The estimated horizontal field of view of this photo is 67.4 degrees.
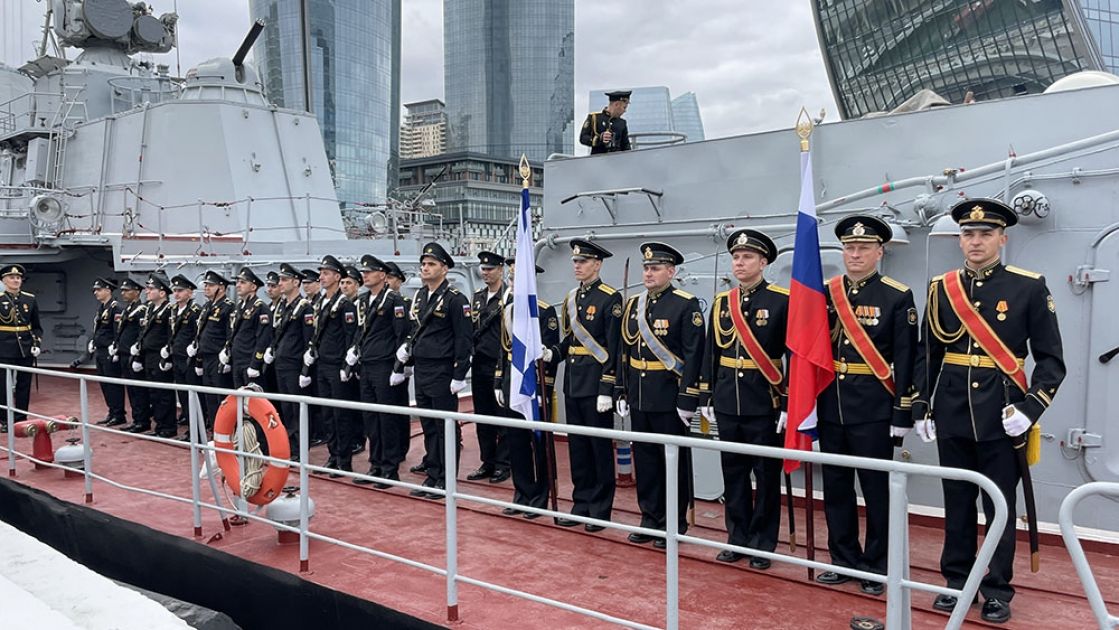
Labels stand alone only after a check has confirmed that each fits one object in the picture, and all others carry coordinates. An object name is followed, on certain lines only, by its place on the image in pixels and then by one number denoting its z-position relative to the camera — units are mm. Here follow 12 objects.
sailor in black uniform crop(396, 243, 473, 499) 5695
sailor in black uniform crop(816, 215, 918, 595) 3650
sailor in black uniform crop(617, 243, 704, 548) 4438
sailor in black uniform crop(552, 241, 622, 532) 4754
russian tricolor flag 3686
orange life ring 4238
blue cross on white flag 4609
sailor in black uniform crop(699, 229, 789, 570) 4055
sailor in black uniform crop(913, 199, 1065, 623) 3195
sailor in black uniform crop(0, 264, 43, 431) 8466
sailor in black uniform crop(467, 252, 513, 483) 5848
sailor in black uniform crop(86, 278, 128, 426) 8711
